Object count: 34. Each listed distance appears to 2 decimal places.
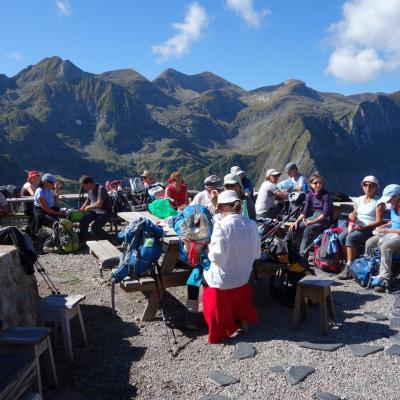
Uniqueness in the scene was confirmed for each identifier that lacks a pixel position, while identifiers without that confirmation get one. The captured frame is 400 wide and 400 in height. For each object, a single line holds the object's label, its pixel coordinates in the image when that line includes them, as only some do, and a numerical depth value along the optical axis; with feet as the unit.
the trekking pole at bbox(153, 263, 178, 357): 18.28
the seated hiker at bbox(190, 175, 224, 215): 28.64
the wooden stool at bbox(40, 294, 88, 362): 17.43
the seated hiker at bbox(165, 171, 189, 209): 37.78
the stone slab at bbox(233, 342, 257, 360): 17.60
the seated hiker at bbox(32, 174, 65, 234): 36.14
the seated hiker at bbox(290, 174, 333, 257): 31.85
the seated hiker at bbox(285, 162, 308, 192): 38.51
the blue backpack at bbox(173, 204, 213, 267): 21.13
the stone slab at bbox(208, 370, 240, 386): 15.61
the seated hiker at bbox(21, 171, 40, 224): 42.28
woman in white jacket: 18.48
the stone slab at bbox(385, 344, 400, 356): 17.60
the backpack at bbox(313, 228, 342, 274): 29.55
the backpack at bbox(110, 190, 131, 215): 44.16
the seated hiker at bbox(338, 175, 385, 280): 29.01
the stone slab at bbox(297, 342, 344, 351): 18.03
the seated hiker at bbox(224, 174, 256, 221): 24.37
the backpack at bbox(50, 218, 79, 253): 35.04
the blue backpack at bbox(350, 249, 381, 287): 26.66
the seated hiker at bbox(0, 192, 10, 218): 33.14
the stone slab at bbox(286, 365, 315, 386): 15.62
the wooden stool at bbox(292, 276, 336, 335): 19.60
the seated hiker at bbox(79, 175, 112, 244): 36.50
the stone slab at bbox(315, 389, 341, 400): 14.51
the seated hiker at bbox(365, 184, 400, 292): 25.59
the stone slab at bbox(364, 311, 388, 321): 21.48
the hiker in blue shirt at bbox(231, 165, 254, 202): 30.23
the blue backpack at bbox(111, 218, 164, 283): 20.48
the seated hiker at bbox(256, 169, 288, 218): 35.06
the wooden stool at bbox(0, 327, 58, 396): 13.97
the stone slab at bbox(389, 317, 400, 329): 20.45
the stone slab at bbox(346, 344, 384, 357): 17.69
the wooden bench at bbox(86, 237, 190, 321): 20.75
